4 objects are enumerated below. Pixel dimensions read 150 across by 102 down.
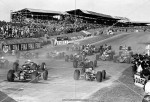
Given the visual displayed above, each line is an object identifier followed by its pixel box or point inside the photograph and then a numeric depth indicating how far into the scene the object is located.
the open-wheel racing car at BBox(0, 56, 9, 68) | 23.33
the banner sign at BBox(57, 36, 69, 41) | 45.87
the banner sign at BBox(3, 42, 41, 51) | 36.75
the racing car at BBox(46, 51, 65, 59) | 30.45
